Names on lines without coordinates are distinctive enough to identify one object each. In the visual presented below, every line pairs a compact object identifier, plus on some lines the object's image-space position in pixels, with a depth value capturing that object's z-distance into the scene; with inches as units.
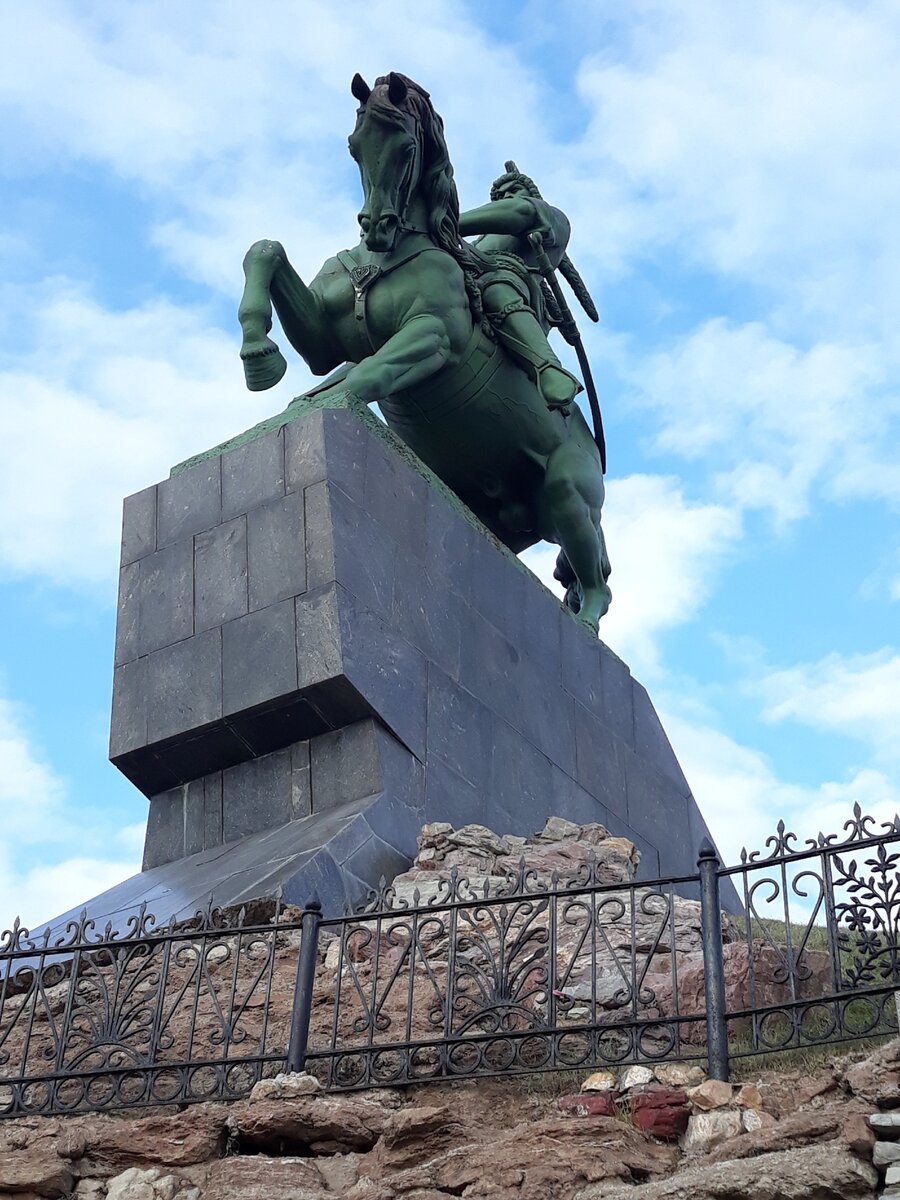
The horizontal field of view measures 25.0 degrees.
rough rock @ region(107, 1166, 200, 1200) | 271.9
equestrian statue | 492.7
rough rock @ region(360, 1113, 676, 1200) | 250.7
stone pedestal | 429.7
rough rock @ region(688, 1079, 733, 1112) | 263.3
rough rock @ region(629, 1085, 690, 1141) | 262.7
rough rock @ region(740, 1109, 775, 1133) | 256.7
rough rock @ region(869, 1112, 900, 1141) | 239.5
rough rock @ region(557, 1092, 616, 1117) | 267.7
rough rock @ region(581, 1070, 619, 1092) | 276.2
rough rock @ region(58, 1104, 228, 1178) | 279.1
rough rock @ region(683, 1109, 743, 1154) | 257.0
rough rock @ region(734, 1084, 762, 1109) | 261.3
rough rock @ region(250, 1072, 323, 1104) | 283.6
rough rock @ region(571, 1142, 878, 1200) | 234.8
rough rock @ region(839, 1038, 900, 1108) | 245.8
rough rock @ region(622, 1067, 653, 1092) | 275.0
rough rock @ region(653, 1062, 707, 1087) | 274.2
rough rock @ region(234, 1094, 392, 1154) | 275.4
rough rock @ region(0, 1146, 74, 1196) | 280.1
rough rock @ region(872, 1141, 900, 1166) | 236.8
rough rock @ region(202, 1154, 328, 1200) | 262.8
